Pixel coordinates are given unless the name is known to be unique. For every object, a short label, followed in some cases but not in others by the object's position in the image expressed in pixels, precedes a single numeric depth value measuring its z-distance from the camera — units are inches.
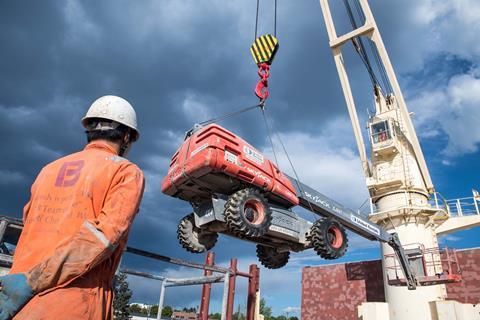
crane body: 635.5
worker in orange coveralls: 62.9
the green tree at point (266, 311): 2111.0
